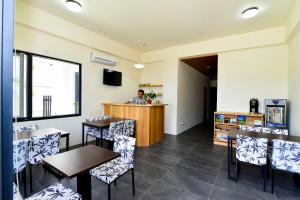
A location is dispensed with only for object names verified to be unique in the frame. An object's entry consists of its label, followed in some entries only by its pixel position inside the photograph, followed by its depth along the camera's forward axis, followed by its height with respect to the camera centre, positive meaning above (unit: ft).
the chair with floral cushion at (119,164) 6.50 -2.98
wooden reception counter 14.39 -1.67
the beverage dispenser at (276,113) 12.30 -1.01
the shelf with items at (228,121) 13.66 -1.90
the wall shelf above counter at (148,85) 20.38 +1.86
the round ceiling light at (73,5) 10.13 +6.03
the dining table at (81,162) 5.07 -2.17
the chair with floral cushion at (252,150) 7.81 -2.49
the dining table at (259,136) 8.55 -2.01
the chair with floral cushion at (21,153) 6.69 -2.28
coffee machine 14.06 -0.42
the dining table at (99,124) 11.78 -1.85
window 11.25 +0.95
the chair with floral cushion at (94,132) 13.03 -2.72
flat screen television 16.67 +2.40
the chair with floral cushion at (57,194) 4.99 -3.04
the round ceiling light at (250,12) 10.59 +5.88
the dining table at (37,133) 8.61 -1.91
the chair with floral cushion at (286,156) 7.07 -2.53
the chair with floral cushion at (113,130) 11.42 -2.24
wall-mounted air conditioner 15.34 +4.14
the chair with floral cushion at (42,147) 7.56 -2.33
